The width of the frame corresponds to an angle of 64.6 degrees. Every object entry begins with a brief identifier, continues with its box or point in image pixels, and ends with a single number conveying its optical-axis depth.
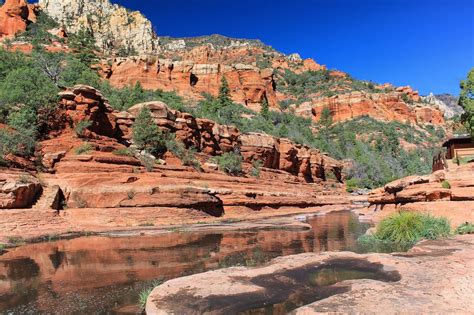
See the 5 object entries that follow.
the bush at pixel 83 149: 24.12
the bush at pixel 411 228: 12.69
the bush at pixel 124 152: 25.80
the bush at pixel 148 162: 25.76
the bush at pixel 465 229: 12.53
